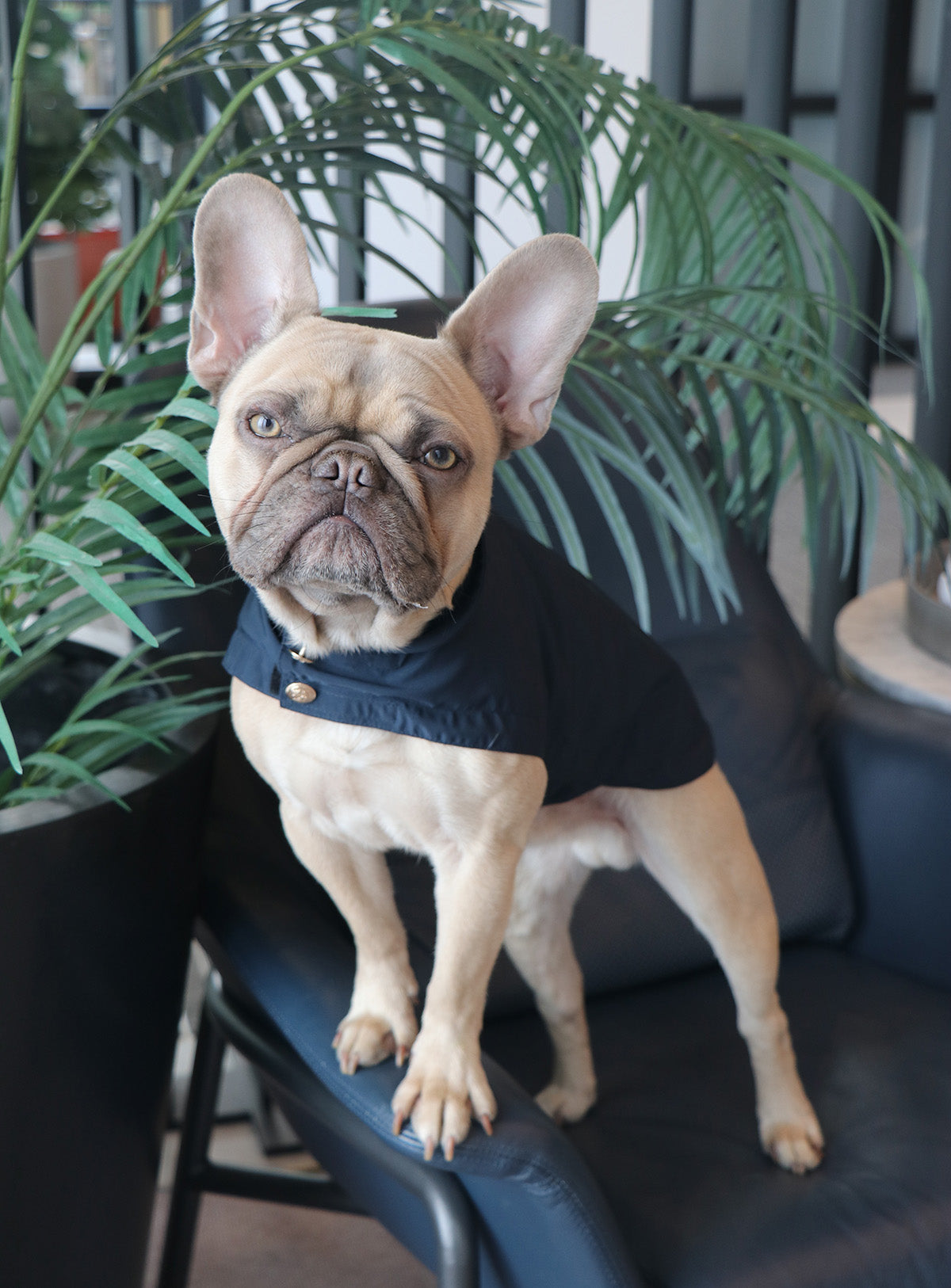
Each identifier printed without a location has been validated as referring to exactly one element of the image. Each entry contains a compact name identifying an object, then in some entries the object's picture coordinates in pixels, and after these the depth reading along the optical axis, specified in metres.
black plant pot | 0.88
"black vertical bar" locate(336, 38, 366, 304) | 1.30
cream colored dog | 0.76
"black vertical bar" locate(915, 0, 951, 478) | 1.78
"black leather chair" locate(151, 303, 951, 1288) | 0.89
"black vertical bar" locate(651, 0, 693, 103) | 1.71
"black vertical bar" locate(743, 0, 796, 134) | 1.78
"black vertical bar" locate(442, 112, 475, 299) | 1.20
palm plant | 0.92
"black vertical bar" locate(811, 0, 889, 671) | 1.76
